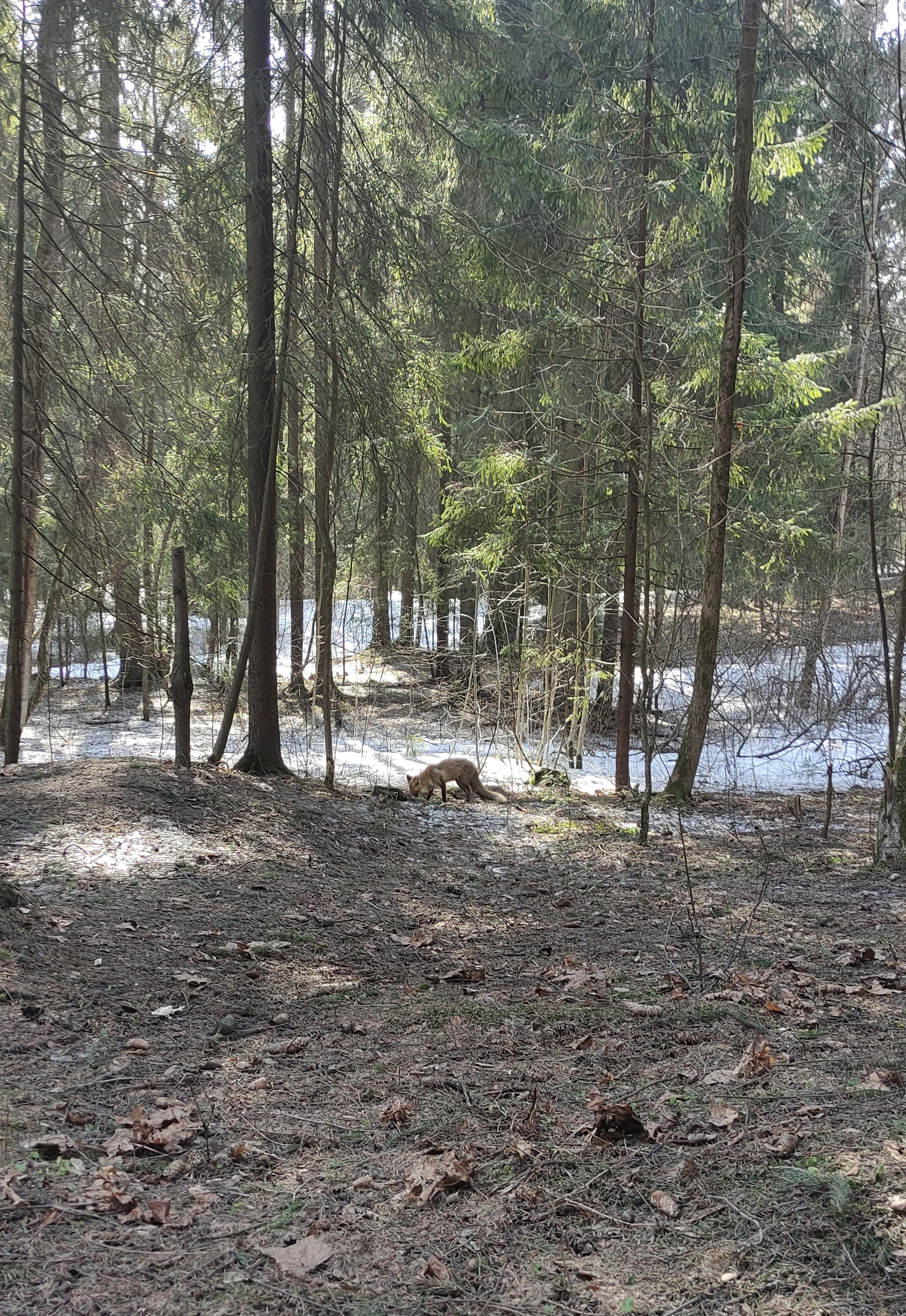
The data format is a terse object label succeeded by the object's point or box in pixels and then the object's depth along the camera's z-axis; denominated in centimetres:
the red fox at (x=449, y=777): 1102
